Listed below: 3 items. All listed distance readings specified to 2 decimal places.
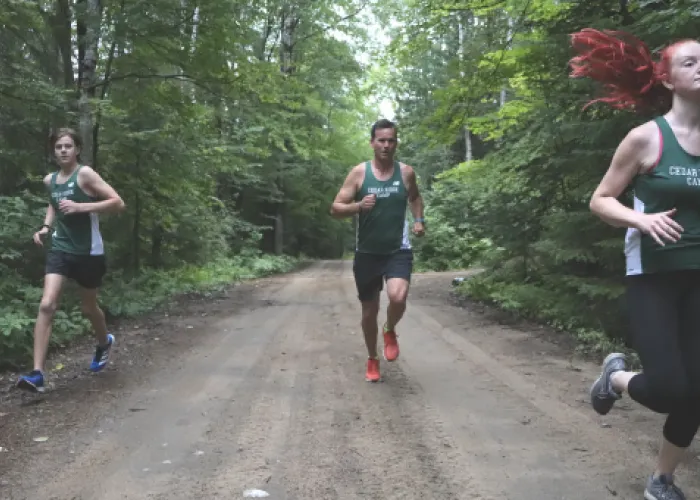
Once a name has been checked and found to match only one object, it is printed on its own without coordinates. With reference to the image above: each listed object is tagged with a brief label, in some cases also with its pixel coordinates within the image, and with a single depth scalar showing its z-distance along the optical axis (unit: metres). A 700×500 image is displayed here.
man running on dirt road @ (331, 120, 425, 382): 5.01
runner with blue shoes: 4.95
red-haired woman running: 2.54
